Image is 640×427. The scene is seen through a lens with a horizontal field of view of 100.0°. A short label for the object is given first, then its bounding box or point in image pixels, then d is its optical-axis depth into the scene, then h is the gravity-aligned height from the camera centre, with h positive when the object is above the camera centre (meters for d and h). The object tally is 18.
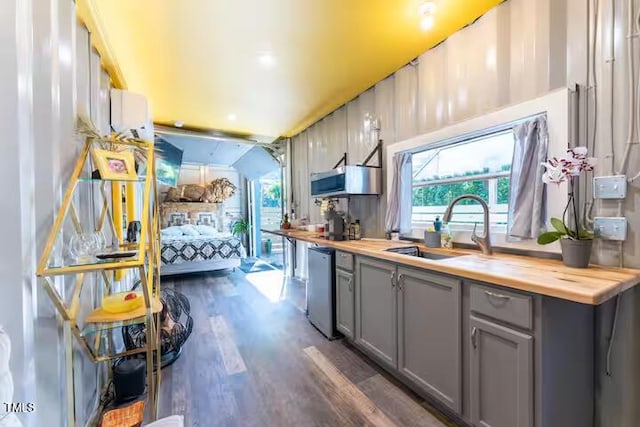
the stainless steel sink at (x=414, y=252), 2.21 -0.37
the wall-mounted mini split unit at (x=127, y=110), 2.31 +0.88
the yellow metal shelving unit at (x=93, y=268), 1.19 -0.25
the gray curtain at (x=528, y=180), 1.62 +0.17
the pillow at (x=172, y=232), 5.84 -0.47
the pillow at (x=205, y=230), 6.17 -0.47
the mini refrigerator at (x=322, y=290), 2.65 -0.84
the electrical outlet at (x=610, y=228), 1.33 -0.10
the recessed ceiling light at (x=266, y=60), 2.43 +1.40
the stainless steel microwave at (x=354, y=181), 2.82 +0.31
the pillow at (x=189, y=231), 6.03 -0.46
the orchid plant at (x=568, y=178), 1.35 +0.16
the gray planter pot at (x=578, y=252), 1.38 -0.23
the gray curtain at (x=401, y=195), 2.64 +0.14
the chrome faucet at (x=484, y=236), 1.90 -0.20
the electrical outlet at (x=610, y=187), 1.33 +0.10
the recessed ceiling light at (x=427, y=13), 1.81 +1.37
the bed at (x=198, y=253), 4.90 -0.80
